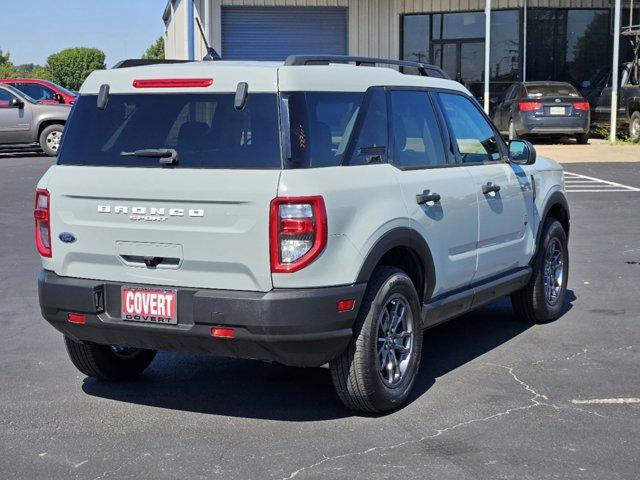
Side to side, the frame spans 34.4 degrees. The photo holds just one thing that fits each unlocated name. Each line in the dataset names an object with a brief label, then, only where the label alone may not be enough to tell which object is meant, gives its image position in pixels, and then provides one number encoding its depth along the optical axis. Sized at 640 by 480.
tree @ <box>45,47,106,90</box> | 134.00
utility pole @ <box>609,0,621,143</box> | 24.80
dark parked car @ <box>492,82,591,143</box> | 24.41
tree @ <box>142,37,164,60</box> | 143.75
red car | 24.69
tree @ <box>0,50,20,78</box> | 124.16
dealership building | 30.78
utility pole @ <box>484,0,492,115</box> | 26.48
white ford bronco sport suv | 4.80
